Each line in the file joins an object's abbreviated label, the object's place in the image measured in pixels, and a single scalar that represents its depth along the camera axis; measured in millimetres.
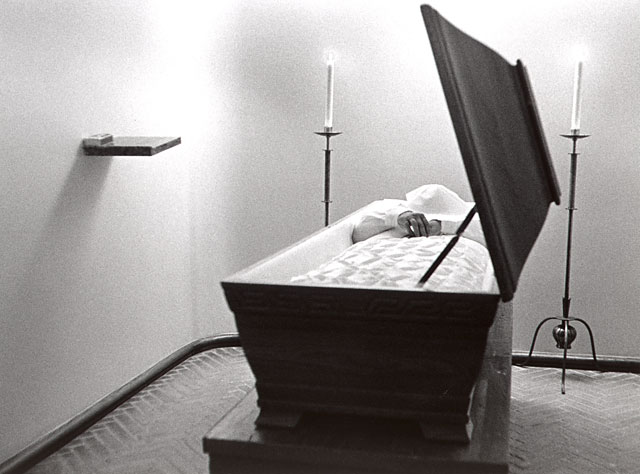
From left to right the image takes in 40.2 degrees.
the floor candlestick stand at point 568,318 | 4773
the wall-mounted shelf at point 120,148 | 3953
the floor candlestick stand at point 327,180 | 5020
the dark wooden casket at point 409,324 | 1996
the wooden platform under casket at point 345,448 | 2084
